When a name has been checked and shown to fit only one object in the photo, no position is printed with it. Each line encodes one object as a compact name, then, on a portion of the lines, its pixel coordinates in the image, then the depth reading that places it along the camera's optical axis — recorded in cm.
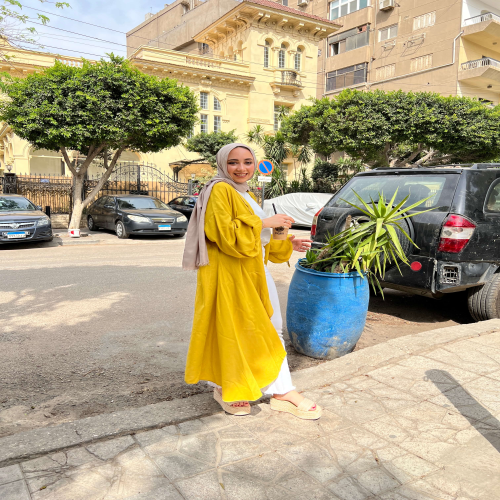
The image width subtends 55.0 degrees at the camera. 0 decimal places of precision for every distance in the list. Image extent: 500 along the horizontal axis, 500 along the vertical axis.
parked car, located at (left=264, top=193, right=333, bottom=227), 1750
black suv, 474
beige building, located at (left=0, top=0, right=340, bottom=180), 3247
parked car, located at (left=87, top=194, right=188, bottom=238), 1508
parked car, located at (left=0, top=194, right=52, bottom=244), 1234
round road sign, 1653
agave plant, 411
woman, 289
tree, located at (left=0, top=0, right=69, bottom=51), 779
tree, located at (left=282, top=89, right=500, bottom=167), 2352
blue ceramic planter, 411
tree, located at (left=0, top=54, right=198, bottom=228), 1441
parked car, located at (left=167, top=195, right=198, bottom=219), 2081
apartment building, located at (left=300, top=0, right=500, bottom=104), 3316
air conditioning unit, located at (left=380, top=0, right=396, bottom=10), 3678
